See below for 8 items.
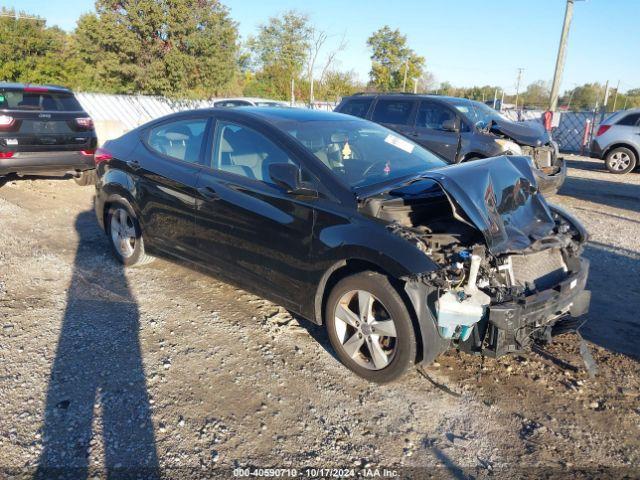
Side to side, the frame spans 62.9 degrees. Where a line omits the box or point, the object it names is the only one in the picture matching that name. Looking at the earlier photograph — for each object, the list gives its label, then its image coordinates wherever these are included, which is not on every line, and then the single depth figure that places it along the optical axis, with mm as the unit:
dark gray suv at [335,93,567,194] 9133
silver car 13217
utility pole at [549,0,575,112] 19281
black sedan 3199
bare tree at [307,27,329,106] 30998
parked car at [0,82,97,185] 8391
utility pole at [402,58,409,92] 41375
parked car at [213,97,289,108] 18212
